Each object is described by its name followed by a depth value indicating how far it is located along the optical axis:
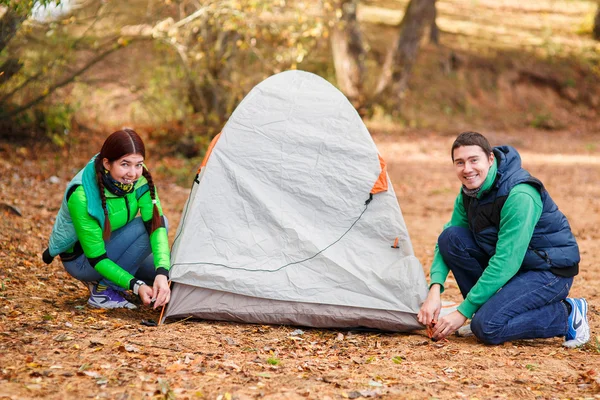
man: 4.01
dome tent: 4.32
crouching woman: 4.11
